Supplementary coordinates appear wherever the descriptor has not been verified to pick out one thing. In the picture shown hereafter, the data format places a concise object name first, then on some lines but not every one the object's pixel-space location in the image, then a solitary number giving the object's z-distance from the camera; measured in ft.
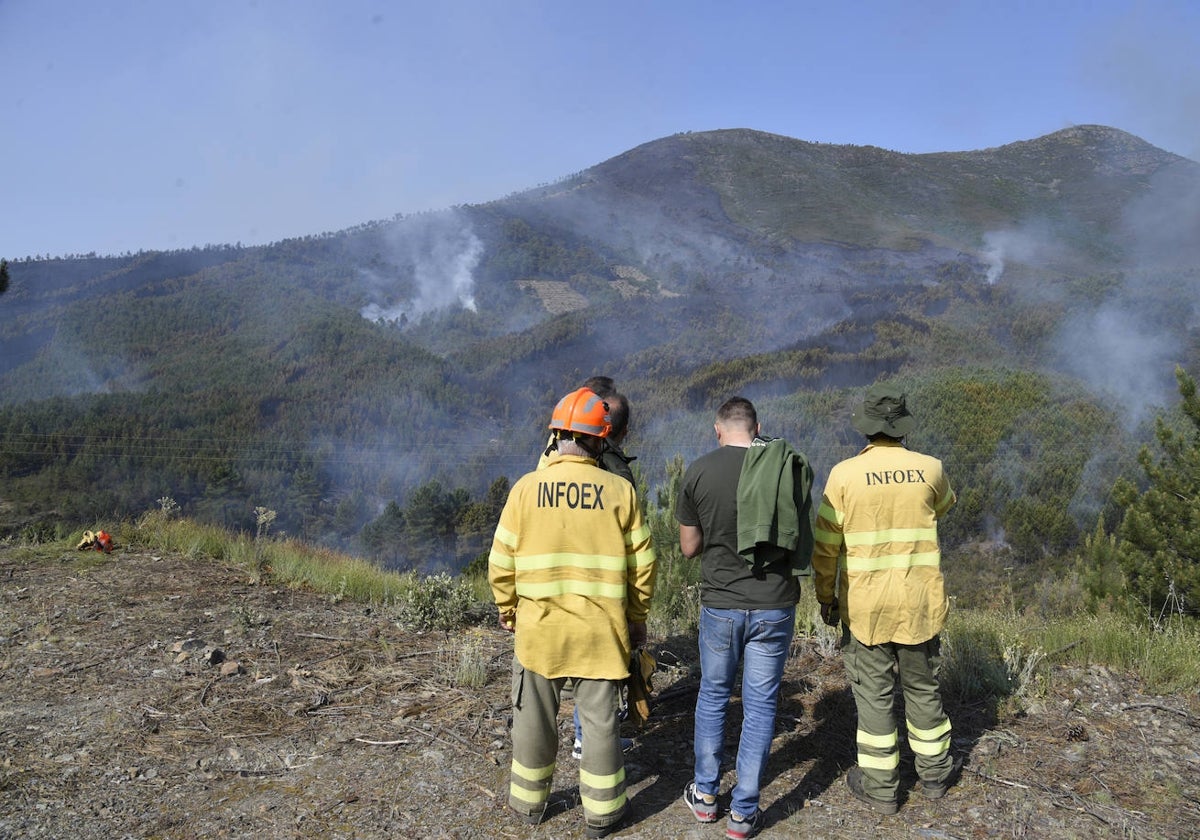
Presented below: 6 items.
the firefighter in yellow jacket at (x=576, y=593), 9.46
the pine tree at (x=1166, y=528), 22.95
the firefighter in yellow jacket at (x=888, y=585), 10.41
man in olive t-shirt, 9.75
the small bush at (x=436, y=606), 18.34
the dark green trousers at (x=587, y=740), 9.55
